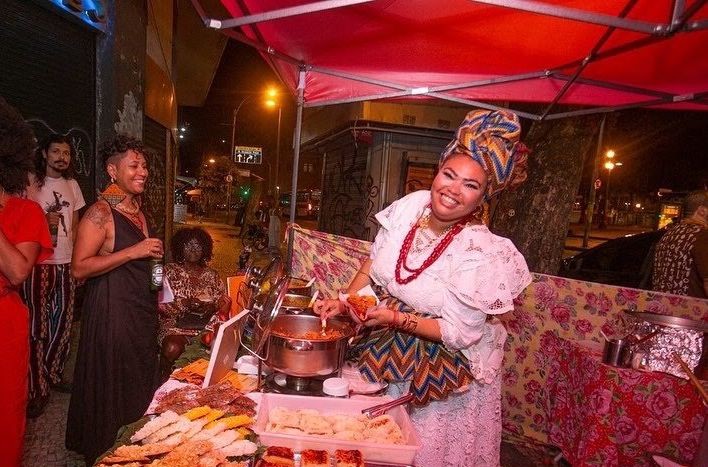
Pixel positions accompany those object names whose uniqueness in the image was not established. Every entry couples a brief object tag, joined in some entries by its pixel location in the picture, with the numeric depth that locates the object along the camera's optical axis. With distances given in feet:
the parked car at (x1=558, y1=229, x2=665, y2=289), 26.22
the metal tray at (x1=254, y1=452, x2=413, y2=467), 5.33
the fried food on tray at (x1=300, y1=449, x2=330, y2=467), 5.10
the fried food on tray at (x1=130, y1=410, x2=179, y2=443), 5.34
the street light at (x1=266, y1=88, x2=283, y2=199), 78.23
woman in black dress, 9.91
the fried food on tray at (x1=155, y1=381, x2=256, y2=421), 6.03
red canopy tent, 9.11
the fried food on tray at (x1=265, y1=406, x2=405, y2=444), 5.82
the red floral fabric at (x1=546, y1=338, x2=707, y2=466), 9.67
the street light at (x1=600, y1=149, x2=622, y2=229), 95.45
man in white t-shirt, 13.57
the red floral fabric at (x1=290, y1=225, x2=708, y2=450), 12.56
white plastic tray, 5.45
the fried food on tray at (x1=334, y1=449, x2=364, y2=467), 5.16
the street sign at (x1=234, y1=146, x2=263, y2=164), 158.20
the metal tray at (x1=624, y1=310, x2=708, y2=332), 9.23
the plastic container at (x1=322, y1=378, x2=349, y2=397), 6.79
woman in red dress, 7.66
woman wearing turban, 6.68
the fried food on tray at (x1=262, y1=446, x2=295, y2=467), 5.13
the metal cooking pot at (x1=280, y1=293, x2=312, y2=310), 8.86
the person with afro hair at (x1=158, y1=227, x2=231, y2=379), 11.23
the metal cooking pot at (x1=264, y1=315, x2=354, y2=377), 6.38
